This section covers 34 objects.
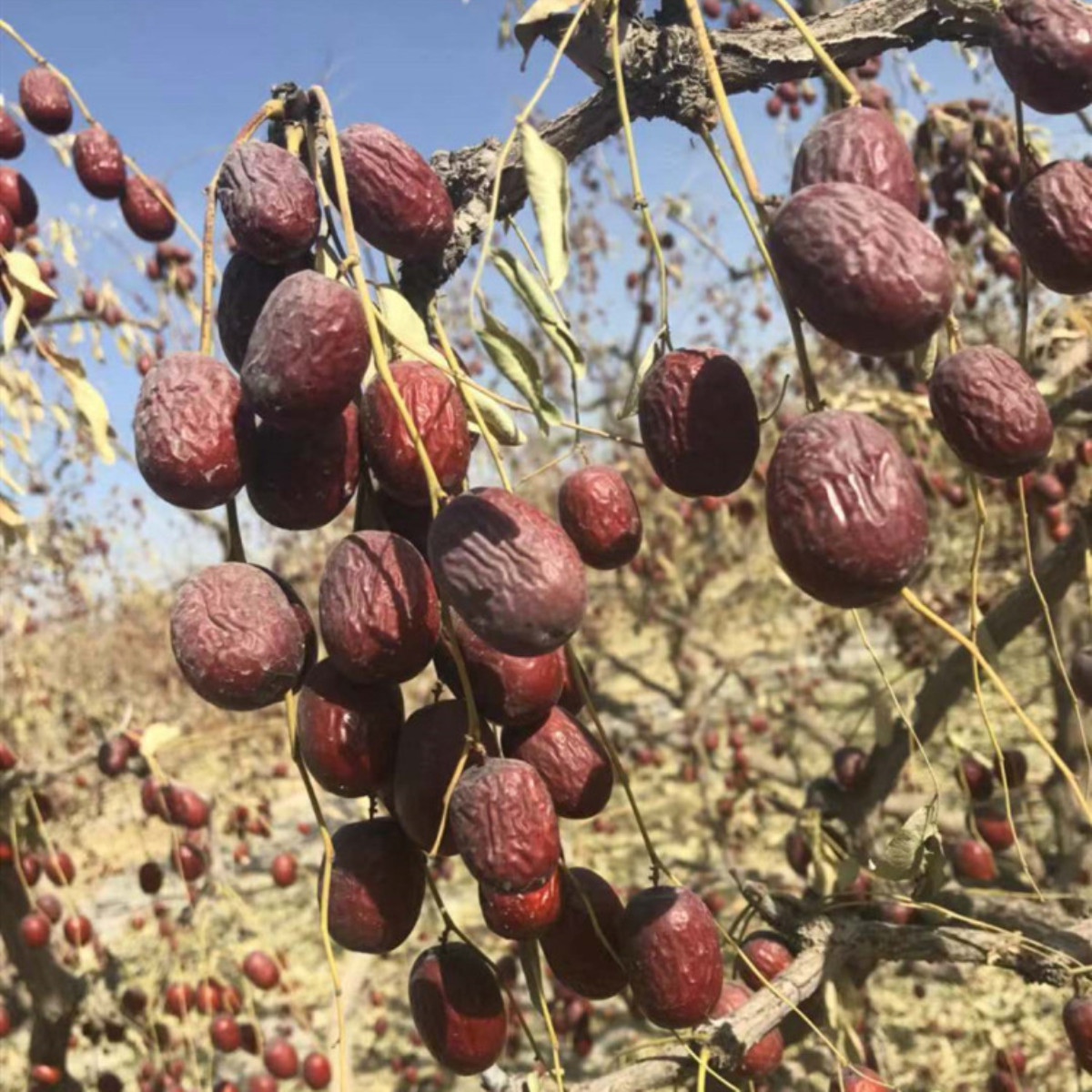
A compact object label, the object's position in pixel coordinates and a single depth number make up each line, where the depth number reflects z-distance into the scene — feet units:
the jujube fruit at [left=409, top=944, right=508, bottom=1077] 1.06
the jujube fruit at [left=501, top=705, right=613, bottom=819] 0.99
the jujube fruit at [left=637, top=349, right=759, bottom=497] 0.91
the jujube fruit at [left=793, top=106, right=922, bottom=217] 0.83
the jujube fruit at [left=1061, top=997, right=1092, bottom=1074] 1.31
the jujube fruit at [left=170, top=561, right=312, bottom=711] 0.94
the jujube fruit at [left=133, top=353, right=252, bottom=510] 0.94
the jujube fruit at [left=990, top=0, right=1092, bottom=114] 0.92
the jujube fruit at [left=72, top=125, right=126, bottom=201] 2.09
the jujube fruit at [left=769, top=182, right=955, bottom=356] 0.75
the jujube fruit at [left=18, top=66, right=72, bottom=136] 2.23
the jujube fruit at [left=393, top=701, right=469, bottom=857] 0.93
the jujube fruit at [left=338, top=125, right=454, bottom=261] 1.00
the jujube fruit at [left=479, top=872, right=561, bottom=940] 0.94
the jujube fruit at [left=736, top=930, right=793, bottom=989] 1.50
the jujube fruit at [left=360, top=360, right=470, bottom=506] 0.93
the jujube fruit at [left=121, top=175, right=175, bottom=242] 2.09
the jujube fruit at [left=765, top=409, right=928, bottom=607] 0.77
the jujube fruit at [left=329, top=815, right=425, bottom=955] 0.99
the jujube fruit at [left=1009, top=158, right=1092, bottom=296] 0.97
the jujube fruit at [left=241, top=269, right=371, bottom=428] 0.87
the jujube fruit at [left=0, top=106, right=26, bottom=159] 2.19
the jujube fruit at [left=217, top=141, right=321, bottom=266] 0.93
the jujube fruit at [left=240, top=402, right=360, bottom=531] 0.96
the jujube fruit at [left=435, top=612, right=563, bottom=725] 0.95
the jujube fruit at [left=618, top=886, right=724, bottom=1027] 1.04
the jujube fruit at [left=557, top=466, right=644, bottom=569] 1.16
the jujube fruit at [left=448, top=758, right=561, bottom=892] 0.88
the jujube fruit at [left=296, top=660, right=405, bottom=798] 0.94
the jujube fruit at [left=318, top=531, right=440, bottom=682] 0.89
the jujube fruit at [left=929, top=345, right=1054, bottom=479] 0.94
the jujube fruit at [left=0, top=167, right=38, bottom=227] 2.10
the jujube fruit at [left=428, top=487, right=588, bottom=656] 0.82
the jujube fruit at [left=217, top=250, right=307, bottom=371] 1.02
